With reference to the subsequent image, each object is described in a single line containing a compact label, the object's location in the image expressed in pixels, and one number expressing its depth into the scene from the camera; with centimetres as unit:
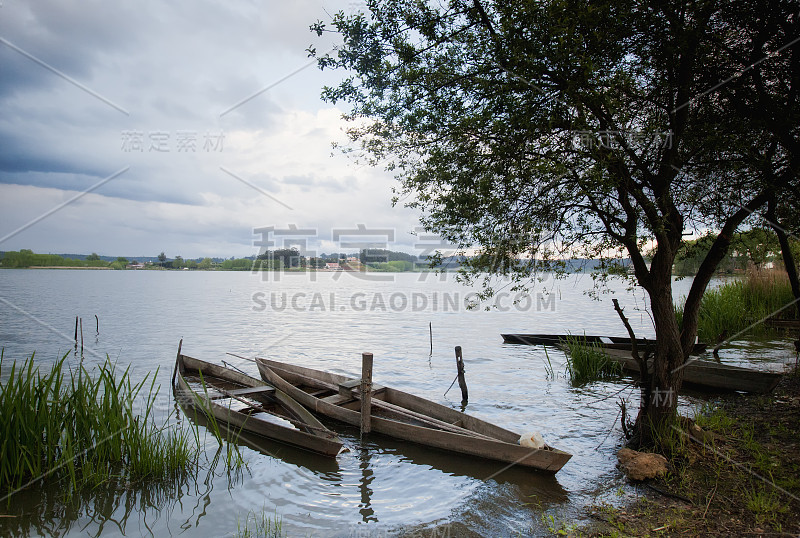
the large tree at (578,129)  520
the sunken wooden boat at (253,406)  770
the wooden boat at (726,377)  946
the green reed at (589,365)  1268
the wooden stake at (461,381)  1131
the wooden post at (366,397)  842
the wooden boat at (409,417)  682
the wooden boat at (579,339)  1369
